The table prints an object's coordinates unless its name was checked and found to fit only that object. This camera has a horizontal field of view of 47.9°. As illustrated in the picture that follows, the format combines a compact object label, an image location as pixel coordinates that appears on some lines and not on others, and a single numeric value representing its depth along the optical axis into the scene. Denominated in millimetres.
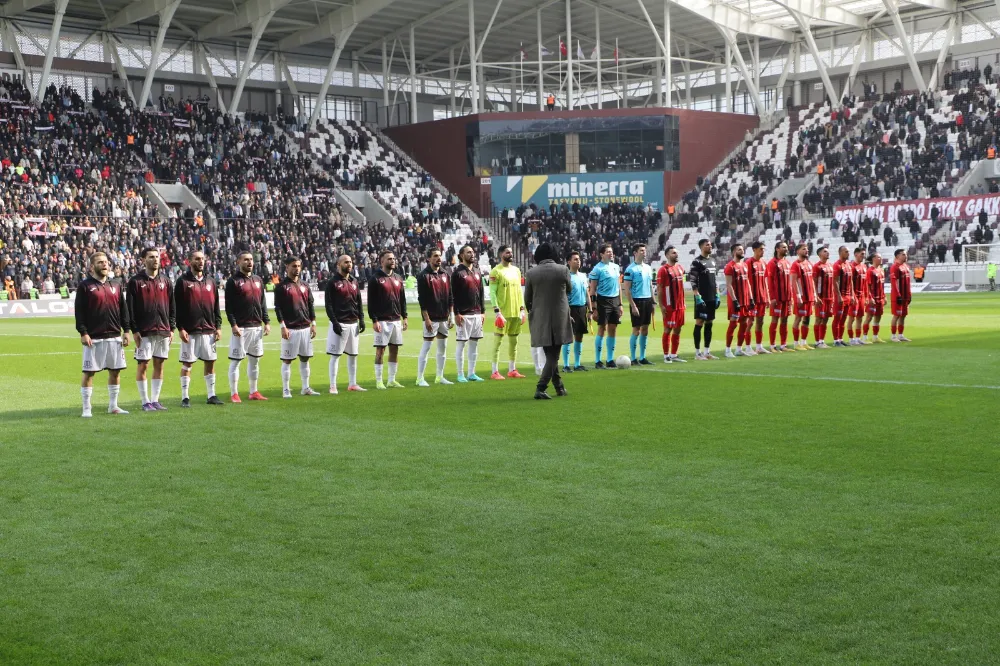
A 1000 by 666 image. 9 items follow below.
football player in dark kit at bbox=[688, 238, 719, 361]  18422
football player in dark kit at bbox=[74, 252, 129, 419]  12438
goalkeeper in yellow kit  15984
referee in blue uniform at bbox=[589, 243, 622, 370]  17438
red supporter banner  46906
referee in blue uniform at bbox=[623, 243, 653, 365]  17766
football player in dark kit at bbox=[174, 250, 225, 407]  13438
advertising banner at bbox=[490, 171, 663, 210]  62625
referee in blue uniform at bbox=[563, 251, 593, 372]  16688
